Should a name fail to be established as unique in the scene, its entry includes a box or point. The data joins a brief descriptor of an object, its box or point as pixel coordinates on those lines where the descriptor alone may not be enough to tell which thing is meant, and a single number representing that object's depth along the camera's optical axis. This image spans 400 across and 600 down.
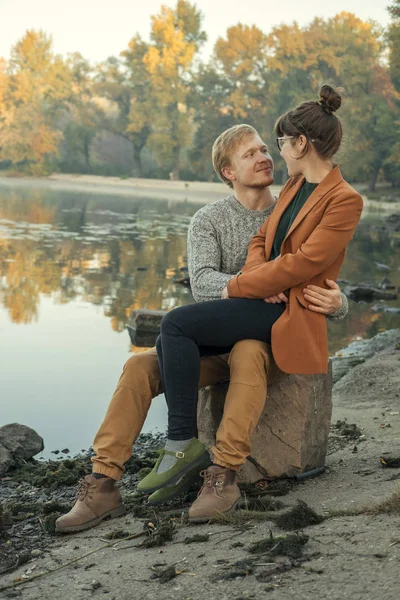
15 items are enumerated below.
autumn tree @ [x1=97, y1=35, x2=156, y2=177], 62.25
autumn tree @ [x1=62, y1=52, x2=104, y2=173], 62.34
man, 3.76
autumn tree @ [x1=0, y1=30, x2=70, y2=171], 63.06
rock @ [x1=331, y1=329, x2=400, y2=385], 8.27
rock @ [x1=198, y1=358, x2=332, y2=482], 4.23
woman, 3.89
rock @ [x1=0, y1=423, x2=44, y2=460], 5.64
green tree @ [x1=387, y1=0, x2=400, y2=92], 35.34
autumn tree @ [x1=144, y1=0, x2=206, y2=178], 60.94
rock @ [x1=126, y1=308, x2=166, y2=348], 10.41
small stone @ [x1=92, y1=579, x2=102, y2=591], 3.11
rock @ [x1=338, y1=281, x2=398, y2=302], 14.48
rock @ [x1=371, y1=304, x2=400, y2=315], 13.07
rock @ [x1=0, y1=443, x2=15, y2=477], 5.29
